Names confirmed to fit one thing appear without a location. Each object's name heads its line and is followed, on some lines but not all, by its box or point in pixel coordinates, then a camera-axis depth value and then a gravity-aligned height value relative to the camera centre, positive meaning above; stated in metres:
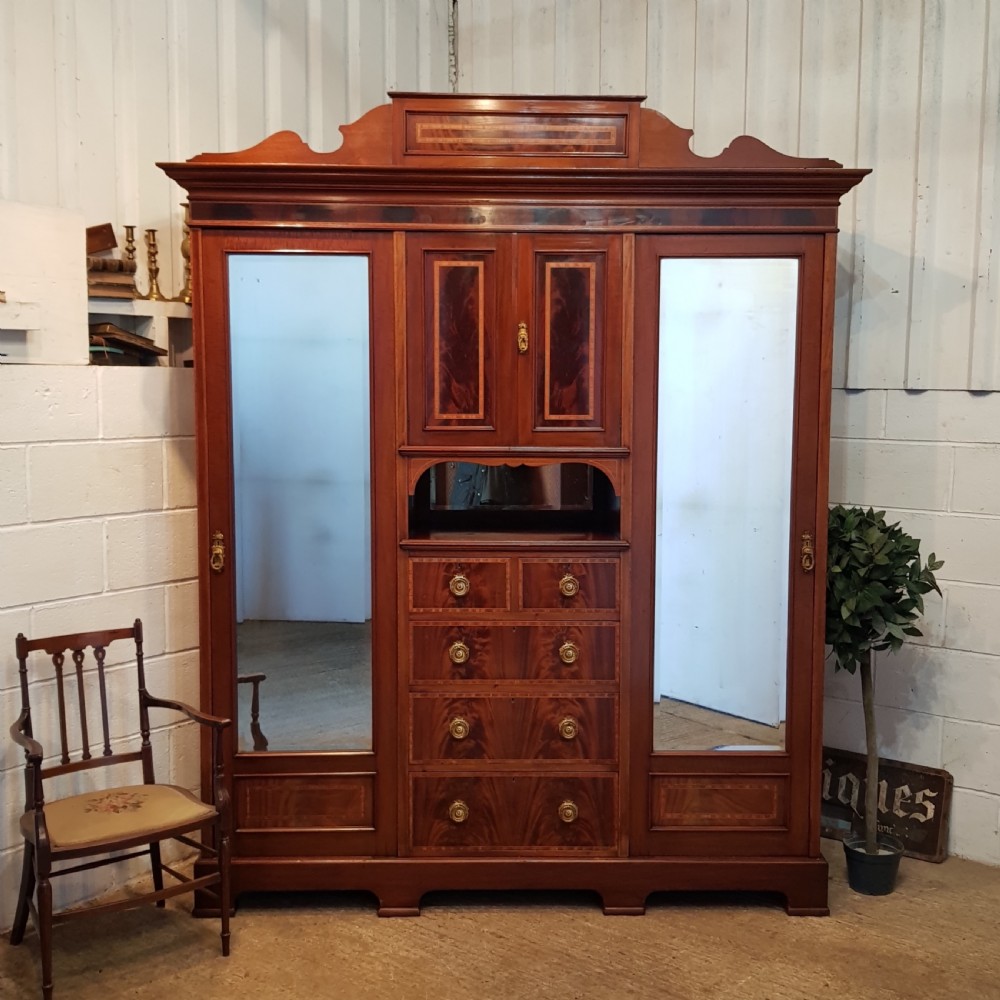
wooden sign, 3.44 -1.21
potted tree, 3.06 -0.48
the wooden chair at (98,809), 2.54 -0.98
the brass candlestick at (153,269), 3.27 +0.49
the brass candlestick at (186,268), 3.35 +0.50
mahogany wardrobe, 2.91 -0.19
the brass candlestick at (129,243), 3.25 +0.56
